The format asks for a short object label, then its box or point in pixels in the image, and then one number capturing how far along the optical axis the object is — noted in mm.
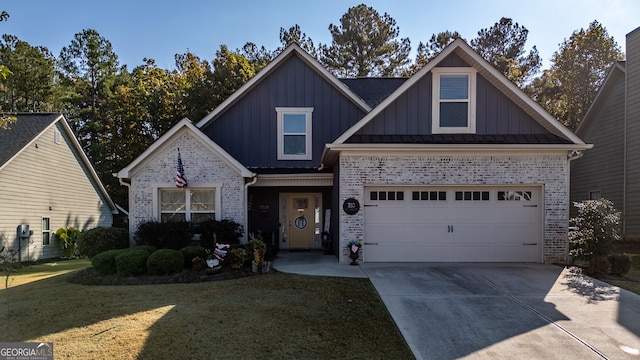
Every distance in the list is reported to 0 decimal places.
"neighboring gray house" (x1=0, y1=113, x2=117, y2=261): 15102
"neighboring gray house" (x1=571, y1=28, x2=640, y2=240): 14594
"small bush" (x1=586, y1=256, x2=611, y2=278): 9180
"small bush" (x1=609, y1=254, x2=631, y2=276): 9281
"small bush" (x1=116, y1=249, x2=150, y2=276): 9469
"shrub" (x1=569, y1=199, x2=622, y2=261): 9523
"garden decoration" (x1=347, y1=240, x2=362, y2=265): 10445
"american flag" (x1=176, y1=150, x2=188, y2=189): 11477
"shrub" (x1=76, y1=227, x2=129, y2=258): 11391
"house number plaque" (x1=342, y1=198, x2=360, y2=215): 10617
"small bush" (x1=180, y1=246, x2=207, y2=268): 10164
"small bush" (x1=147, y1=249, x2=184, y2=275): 9477
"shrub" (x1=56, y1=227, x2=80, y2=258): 17406
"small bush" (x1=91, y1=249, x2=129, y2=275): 9750
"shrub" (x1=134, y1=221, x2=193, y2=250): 11234
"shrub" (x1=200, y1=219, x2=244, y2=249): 11383
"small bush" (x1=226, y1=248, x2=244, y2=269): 9875
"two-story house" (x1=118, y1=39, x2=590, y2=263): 10641
